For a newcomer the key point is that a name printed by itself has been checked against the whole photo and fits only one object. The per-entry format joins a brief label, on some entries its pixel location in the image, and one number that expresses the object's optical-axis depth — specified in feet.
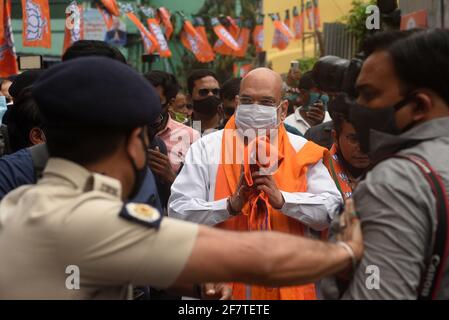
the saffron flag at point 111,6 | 42.63
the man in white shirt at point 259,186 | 11.66
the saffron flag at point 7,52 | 25.44
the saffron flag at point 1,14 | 25.91
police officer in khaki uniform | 6.13
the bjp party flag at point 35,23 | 30.68
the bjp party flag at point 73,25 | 29.43
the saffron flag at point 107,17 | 49.55
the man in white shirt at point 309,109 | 23.03
